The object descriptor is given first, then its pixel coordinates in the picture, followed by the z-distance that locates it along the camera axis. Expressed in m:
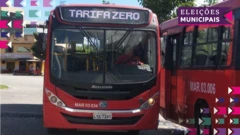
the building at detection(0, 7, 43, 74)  74.88
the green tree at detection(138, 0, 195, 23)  16.84
